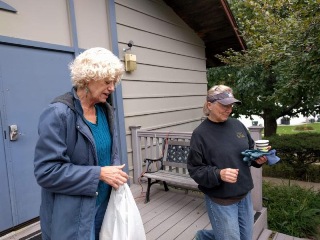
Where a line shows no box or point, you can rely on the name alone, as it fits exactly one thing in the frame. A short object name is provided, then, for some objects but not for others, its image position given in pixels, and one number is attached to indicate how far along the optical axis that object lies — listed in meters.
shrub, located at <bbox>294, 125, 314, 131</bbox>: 22.58
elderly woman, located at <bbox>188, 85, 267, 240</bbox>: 1.90
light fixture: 4.18
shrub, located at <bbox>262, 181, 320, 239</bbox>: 3.63
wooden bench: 3.46
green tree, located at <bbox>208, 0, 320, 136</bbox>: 4.30
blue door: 2.63
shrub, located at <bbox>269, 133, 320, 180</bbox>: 6.64
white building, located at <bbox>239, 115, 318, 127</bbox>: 30.33
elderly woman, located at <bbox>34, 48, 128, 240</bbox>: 1.27
